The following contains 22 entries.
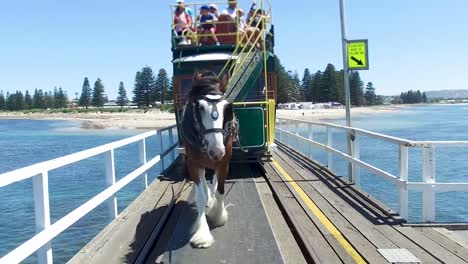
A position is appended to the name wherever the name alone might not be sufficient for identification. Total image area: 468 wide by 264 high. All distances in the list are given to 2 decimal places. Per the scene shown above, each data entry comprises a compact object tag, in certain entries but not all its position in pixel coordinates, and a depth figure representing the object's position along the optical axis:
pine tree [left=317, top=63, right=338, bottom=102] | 131.40
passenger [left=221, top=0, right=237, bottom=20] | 12.11
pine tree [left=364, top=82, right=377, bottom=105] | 175.50
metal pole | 9.88
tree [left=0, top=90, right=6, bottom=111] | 189.75
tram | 10.48
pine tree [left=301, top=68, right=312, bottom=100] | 149.54
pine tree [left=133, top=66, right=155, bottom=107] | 137.50
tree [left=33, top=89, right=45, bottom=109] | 186.88
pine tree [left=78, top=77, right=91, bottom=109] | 163.00
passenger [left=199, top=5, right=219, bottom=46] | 12.10
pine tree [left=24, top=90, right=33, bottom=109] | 188.25
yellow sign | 9.88
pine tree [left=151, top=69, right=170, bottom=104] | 135.61
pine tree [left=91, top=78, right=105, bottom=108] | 163.00
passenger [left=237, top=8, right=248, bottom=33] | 12.09
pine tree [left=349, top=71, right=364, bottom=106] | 148.77
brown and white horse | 5.76
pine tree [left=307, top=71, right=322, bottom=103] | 137.50
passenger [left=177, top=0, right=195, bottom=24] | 12.38
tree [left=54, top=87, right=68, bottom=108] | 184.57
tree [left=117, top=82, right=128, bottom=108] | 158.62
